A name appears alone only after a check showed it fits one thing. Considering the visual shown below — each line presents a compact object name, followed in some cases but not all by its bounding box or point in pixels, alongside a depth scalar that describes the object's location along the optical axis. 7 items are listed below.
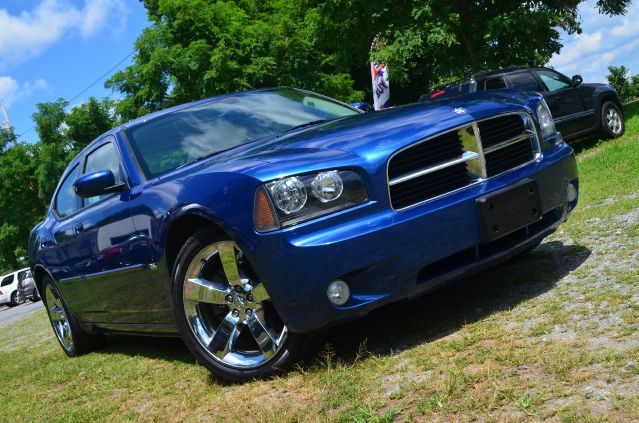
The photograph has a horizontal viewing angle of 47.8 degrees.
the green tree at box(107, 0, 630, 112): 21.67
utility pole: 48.18
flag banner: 17.47
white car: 32.47
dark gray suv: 13.23
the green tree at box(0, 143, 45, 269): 43.69
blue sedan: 3.35
